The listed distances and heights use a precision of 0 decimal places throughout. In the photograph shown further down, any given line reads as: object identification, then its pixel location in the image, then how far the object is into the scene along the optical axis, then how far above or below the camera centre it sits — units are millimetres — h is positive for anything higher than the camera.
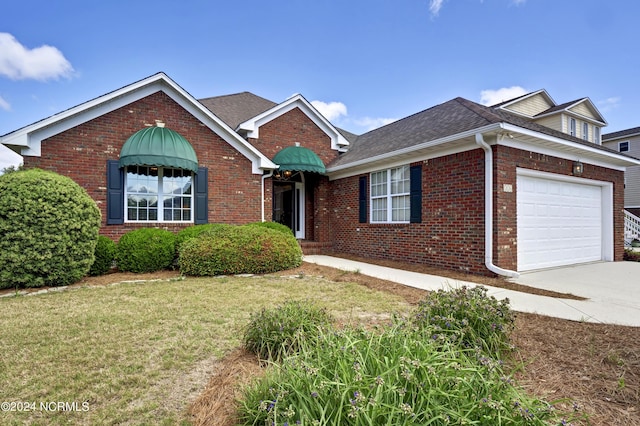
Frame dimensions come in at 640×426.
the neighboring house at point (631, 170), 22203 +2892
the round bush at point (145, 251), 7914 -1012
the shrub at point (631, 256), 11121 -1649
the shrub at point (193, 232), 8312 -549
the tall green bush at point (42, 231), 6148 -381
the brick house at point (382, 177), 7844 +1061
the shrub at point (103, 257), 7695 -1121
